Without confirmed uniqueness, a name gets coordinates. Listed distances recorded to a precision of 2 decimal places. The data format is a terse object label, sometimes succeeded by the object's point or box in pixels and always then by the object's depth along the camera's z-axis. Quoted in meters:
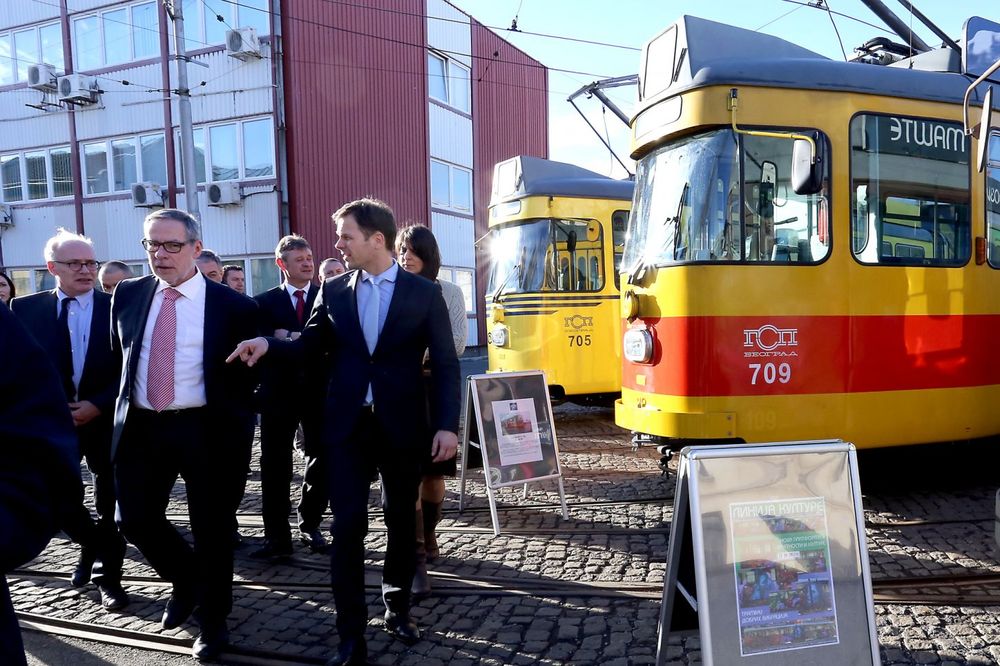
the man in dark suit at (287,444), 4.99
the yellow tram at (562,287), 9.75
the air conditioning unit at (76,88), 19.17
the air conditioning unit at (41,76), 19.70
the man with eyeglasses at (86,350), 4.28
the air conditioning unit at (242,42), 17.02
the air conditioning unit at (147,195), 18.80
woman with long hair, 4.46
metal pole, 14.06
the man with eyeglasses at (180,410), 3.57
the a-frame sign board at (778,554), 2.59
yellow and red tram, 5.34
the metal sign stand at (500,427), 5.60
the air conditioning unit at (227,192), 17.94
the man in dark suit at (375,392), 3.41
